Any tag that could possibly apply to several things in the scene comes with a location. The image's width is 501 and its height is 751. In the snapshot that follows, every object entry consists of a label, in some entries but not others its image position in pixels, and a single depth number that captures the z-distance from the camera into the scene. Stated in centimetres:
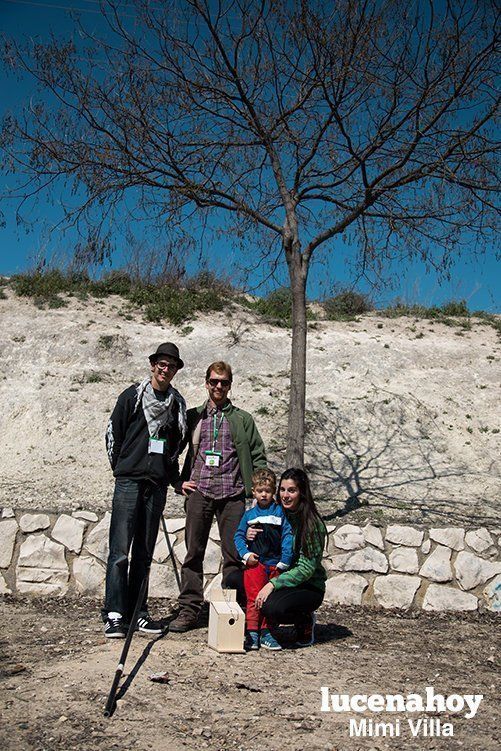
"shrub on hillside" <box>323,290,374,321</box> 1483
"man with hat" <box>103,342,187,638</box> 485
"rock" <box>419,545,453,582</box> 601
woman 467
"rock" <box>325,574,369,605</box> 595
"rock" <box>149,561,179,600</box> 595
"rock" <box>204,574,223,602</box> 587
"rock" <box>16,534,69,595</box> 598
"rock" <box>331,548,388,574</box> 601
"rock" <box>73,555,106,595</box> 596
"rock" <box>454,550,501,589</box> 599
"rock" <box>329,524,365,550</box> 608
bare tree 628
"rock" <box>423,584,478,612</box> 592
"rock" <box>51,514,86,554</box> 605
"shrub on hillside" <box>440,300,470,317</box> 1470
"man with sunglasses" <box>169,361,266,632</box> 505
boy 480
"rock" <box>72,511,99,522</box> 614
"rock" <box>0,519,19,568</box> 603
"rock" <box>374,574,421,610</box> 595
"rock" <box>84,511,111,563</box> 603
